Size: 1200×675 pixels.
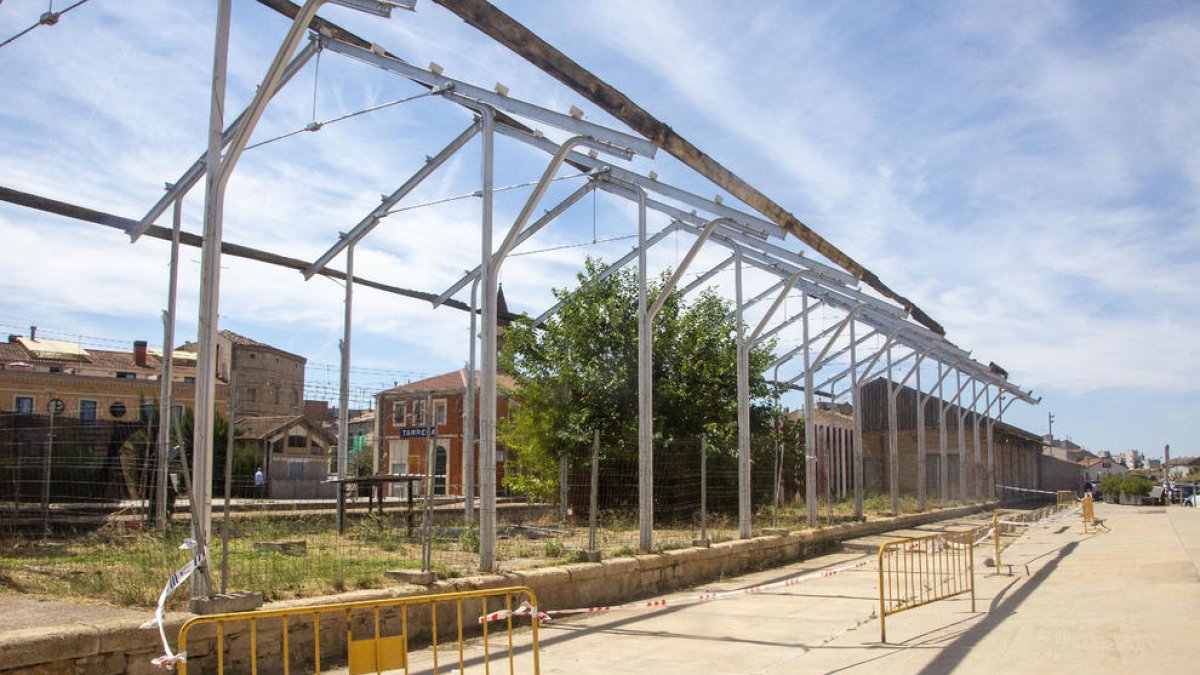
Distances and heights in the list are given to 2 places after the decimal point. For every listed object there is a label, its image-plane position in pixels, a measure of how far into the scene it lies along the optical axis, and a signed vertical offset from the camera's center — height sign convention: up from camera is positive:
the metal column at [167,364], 9.42 +0.86
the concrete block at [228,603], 7.23 -1.38
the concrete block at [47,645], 5.98 -1.43
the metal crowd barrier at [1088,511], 25.06 -2.24
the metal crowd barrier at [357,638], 5.89 -1.76
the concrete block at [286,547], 11.37 -1.47
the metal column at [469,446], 15.52 -0.27
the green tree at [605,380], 20.05 +1.12
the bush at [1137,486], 48.91 -3.02
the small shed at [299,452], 19.94 -0.75
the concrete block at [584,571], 10.95 -1.71
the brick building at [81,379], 37.66 +2.21
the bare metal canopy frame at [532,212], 7.93 +3.14
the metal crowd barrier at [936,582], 10.99 -2.10
